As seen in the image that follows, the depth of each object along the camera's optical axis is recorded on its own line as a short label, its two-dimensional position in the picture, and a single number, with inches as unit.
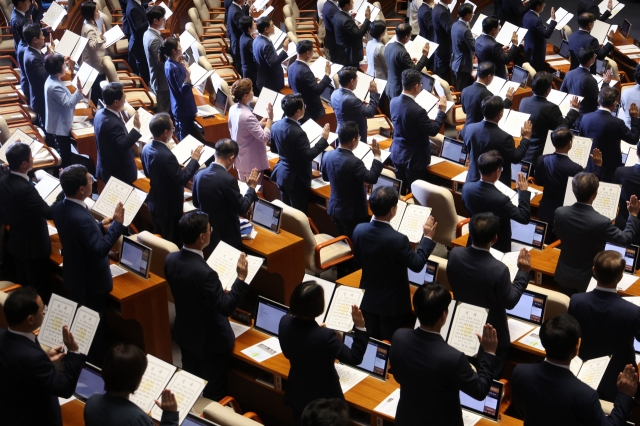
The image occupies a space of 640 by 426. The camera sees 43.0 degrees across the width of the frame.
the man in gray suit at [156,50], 379.6
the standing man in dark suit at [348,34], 430.9
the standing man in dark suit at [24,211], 228.4
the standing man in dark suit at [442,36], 436.1
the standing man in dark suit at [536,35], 430.9
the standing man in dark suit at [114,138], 283.9
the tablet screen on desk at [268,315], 202.2
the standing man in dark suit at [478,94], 323.9
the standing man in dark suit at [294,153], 284.4
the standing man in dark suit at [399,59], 376.8
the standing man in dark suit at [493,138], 274.5
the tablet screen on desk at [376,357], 183.9
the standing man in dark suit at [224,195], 242.7
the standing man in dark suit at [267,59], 387.2
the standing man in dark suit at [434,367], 150.9
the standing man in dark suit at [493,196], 225.8
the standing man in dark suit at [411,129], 300.7
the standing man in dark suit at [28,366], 160.1
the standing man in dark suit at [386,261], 200.7
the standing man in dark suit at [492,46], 398.6
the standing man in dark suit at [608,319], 175.8
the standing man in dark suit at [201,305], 187.5
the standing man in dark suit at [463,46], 418.3
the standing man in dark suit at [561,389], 143.6
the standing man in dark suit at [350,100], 317.7
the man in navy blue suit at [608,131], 292.7
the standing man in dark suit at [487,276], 186.7
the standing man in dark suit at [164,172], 261.4
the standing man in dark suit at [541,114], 302.7
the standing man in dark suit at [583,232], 212.8
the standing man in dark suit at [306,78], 348.5
